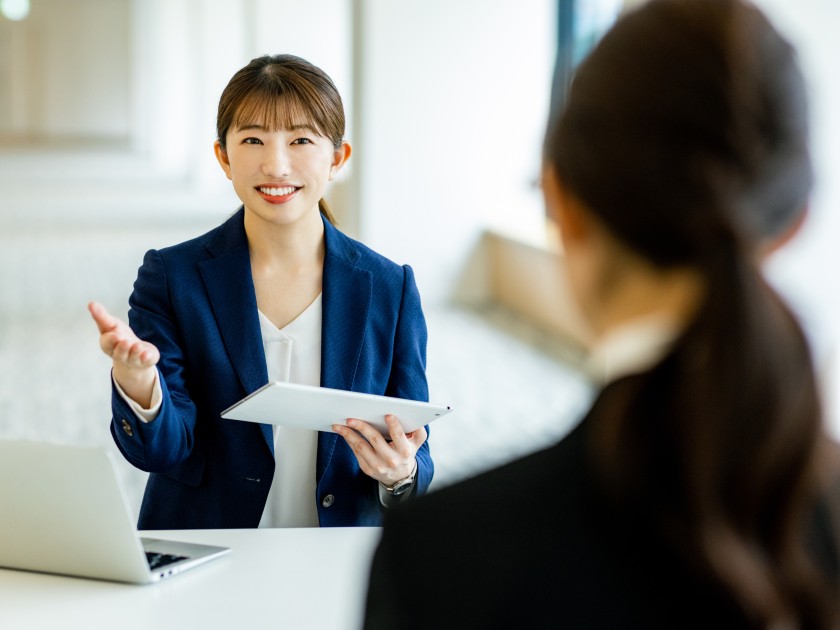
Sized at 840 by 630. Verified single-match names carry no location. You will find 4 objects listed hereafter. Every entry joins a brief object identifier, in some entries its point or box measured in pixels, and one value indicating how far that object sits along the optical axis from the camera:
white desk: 1.93
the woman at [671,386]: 1.12
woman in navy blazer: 2.29
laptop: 1.91
